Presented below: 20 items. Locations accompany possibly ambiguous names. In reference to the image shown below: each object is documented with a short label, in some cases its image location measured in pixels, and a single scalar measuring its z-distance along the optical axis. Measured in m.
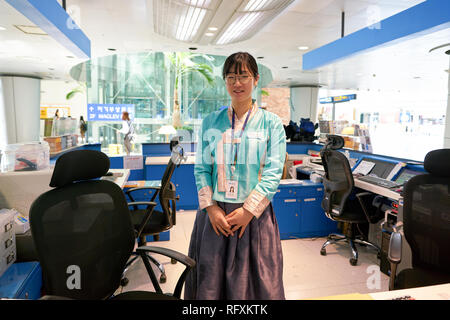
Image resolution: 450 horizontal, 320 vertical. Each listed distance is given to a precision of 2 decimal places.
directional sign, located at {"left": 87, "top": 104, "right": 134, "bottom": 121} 6.70
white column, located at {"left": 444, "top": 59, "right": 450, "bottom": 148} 6.05
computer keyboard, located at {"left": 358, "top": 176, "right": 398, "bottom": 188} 3.13
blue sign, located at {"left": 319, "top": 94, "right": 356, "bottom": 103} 7.06
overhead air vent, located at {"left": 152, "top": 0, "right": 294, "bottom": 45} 3.39
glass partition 9.45
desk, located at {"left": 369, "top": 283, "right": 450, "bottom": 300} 1.04
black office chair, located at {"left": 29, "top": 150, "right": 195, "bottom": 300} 1.33
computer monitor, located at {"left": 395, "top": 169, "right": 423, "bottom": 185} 3.24
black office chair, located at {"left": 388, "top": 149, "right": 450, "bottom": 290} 1.69
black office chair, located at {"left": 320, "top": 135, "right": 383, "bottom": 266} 3.16
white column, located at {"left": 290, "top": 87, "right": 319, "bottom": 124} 11.85
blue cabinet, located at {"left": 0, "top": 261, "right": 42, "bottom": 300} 1.65
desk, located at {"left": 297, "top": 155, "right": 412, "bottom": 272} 2.64
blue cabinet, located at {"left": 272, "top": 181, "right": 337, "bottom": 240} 3.73
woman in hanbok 1.48
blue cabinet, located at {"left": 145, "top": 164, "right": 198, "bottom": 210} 4.84
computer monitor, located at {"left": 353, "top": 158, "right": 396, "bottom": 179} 3.57
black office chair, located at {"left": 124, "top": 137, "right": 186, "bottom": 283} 2.67
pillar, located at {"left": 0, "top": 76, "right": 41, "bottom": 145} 9.66
